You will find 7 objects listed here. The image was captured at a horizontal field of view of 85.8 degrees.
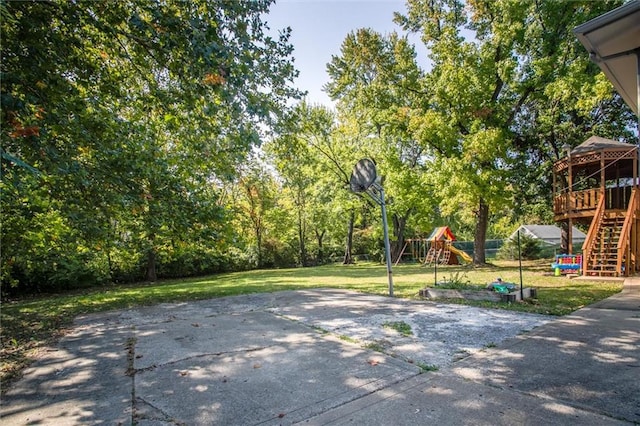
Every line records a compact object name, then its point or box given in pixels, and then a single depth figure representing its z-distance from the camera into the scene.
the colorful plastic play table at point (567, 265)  11.21
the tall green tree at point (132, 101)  3.57
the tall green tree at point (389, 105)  17.27
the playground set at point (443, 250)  19.75
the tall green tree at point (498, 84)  13.63
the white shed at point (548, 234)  24.38
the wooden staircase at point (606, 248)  9.73
